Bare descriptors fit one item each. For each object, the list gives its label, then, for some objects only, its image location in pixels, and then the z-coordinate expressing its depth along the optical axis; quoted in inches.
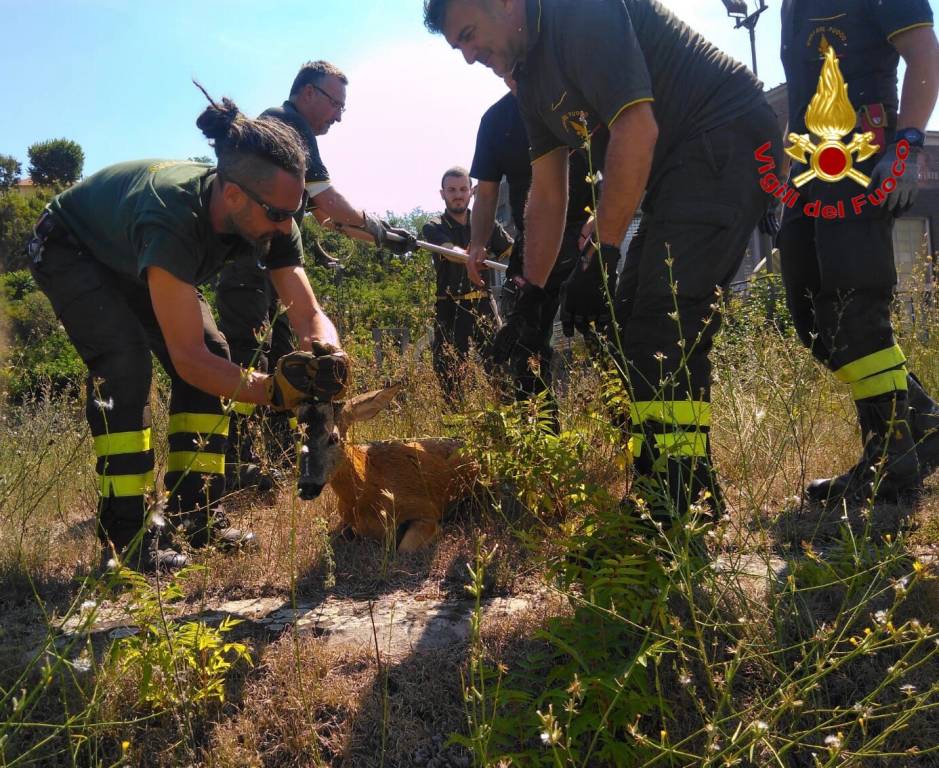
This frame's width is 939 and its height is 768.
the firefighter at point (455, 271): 241.8
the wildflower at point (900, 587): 54.3
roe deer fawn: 125.5
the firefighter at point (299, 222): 189.0
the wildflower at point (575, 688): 47.8
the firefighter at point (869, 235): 113.8
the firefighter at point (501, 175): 166.1
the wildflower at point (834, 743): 48.3
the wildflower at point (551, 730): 45.9
